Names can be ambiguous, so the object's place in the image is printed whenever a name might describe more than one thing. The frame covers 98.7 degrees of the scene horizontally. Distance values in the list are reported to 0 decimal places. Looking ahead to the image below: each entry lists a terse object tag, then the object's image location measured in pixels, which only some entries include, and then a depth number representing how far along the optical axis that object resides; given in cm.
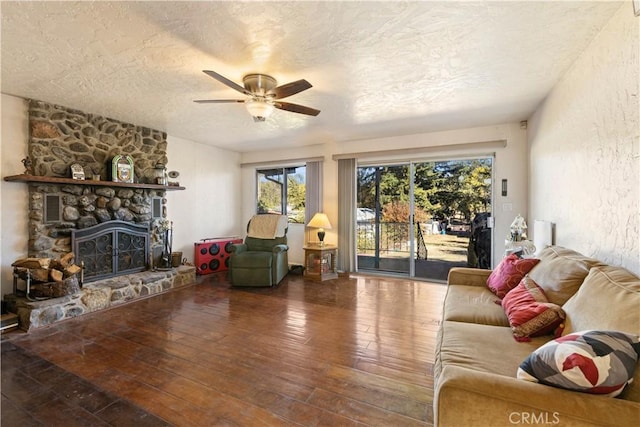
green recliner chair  415
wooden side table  468
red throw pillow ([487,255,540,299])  213
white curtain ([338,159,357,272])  497
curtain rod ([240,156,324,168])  520
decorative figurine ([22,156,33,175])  301
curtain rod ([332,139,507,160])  399
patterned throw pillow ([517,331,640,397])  90
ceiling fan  233
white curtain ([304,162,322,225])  522
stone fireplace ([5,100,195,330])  311
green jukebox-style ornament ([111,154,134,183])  375
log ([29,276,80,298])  290
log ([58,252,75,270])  304
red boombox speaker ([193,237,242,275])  487
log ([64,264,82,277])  303
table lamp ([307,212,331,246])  482
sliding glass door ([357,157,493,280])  447
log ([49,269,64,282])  293
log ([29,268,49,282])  286
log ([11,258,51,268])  288
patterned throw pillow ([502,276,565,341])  148
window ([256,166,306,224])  572
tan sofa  89
